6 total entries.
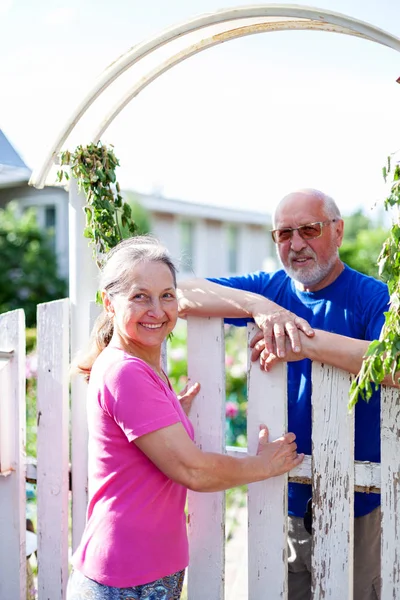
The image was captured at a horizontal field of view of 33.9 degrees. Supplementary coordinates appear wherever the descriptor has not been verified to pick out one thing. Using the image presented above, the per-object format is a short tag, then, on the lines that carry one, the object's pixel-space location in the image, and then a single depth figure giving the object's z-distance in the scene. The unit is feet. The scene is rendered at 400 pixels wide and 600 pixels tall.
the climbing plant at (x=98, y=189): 8.10
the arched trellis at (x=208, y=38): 6.86
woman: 5.83
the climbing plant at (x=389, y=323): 5.83
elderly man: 7.25
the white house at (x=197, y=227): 54.34
